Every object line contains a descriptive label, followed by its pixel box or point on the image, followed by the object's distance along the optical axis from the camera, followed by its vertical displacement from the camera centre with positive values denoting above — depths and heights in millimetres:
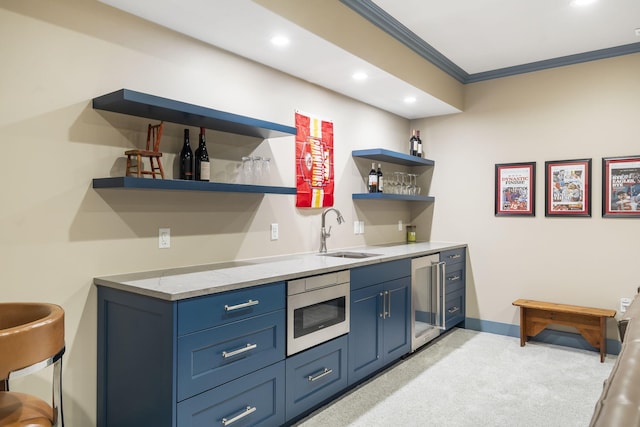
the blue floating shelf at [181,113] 2125 +536
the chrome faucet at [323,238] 3703 -197
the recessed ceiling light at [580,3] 2959 +1432
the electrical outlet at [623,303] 3789 -739
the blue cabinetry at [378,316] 2992 -742
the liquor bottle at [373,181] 4176 +316
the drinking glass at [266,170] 3046 +308
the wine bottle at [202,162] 2604 +306
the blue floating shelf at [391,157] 4016 +556
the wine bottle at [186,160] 2570 +311
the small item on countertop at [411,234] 4844 -208
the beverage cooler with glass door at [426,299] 3689 -745
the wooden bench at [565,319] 3701 -908
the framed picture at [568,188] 3988 +260
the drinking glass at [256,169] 2984 +303
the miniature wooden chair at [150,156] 2273 +303
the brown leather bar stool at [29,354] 1341 -444
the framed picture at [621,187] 3773 +253
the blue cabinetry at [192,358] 1917 -681
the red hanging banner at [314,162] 3518 +432
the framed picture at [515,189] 4280 +261
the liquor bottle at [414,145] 4801 +751
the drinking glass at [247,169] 2982 +303
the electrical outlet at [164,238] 2549 -142
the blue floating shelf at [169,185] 2115 +149
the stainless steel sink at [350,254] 3623 -328
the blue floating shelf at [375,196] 4035 +171
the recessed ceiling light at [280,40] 2723 +1082
